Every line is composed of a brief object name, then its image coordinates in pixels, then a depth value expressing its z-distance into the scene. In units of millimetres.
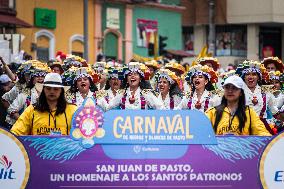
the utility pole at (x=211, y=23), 58300
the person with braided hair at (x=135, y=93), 14698
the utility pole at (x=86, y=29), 29582
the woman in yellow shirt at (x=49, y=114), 10736
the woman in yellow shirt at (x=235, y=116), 10510
